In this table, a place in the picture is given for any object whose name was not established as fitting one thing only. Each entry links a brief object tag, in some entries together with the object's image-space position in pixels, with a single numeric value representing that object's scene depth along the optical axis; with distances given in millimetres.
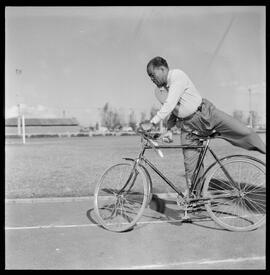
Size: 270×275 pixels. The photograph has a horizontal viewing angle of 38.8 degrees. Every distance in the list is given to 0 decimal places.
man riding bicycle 3465
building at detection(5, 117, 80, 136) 41312
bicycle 3588
